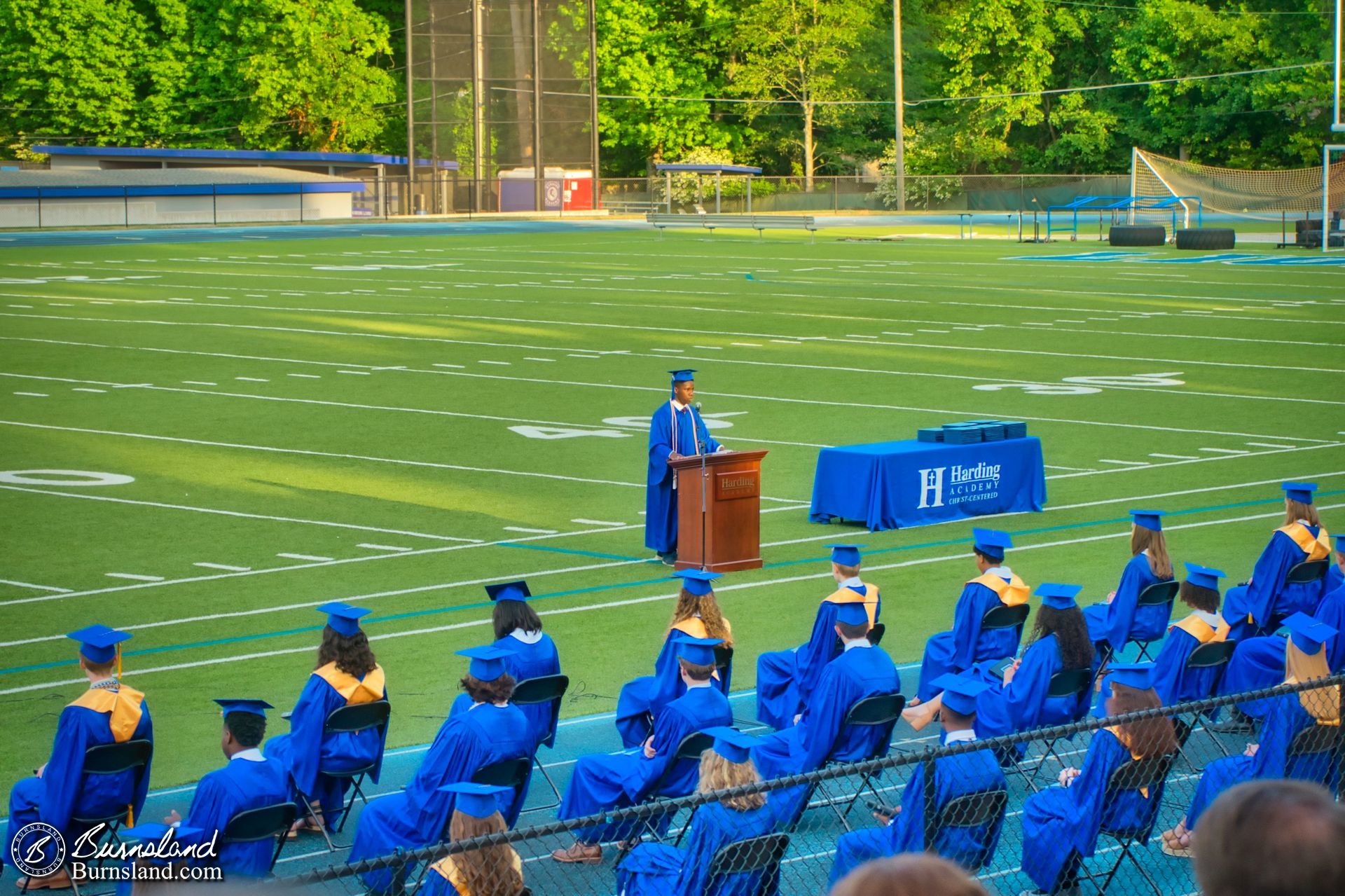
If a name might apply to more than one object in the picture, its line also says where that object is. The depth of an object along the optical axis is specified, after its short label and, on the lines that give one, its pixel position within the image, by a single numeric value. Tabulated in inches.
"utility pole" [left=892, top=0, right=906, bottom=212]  6245.1
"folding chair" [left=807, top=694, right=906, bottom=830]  573.0
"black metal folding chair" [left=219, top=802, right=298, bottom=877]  472.1
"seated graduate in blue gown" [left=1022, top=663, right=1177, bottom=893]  513.3
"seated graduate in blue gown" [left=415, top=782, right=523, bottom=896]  439.8
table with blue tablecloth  1130.7
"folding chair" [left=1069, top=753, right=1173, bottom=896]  510.3
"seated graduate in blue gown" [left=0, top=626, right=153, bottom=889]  547.2
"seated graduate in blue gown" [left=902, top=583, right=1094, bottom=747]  631.8
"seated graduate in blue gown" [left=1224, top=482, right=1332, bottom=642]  788.6
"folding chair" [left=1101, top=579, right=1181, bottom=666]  780.0
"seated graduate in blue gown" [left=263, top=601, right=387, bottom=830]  595.2
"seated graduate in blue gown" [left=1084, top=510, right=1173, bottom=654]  786.2
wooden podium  1005.8
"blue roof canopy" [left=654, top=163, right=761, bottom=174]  5428.2
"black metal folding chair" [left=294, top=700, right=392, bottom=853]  581.6
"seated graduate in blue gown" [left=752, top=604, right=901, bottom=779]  602.2
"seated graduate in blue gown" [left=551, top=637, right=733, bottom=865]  577.6
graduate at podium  1040.8
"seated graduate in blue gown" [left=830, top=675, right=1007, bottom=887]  493.0
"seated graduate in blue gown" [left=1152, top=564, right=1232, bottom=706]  667.4
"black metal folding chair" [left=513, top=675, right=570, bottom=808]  604.4
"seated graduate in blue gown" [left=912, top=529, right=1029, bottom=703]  732.7
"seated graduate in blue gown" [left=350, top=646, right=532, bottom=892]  533.3
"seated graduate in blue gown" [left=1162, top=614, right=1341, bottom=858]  545.0
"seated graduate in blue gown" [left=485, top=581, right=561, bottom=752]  644.1
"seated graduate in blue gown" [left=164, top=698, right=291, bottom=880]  499.2
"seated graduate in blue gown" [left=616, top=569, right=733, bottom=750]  635.5
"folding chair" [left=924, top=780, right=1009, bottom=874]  493.7
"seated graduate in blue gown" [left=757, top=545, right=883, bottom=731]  701.3
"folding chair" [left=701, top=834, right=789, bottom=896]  443.8
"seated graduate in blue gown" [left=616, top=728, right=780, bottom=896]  457.1
